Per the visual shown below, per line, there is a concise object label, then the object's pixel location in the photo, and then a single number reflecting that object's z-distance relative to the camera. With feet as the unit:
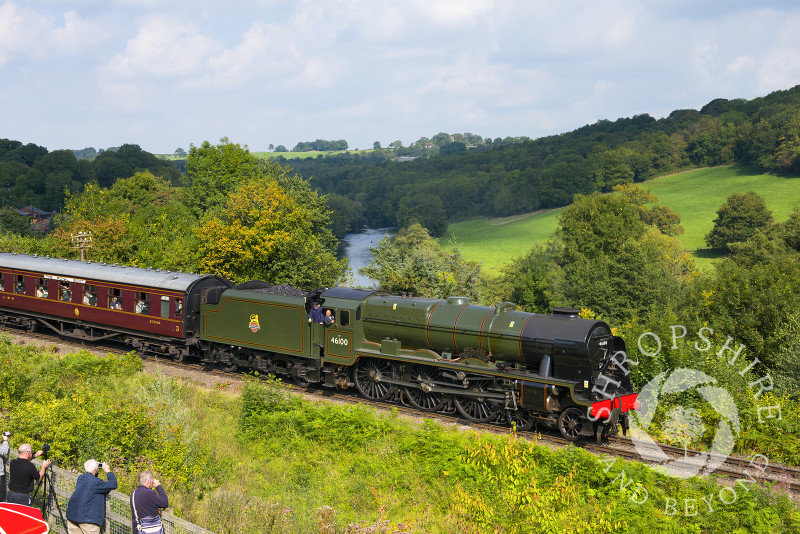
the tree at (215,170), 209.67
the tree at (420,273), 107.65
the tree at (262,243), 119.65
